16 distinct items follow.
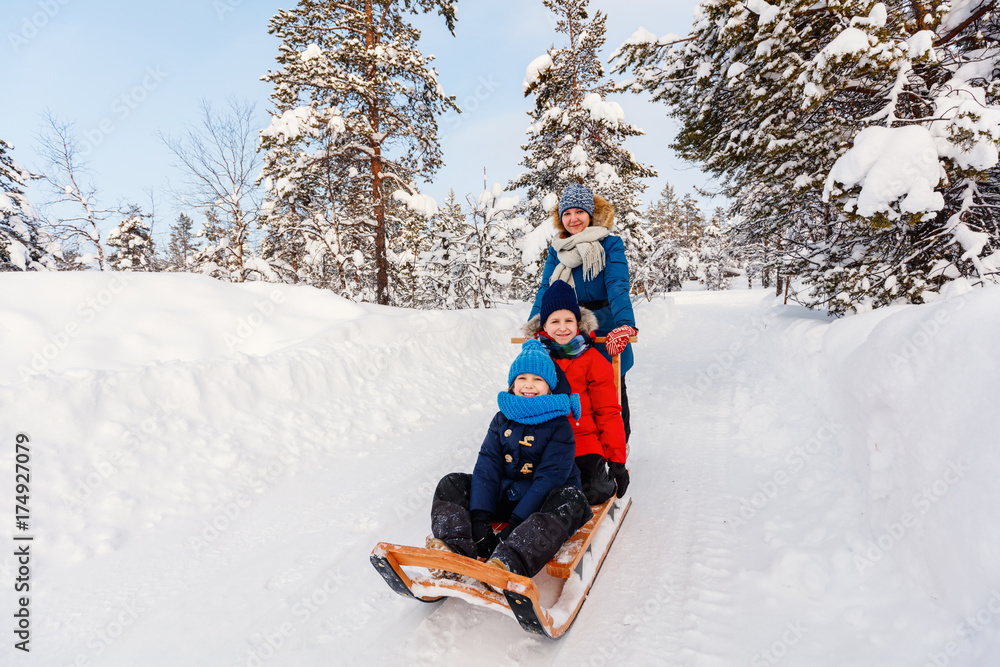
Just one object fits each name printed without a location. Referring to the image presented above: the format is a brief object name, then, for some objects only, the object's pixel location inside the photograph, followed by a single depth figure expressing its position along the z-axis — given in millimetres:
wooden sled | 1953
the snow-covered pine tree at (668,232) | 33200
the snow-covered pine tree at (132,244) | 26156
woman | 3900
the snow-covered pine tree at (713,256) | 49375
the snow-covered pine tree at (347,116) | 10656
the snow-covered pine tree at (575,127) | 13430
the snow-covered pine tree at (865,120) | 4367
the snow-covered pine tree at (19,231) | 12320
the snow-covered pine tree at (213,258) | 18266
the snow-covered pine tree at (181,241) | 32156
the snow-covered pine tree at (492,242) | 15727
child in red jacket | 3361
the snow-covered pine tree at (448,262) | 17625
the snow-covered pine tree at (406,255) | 12703
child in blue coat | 2365
